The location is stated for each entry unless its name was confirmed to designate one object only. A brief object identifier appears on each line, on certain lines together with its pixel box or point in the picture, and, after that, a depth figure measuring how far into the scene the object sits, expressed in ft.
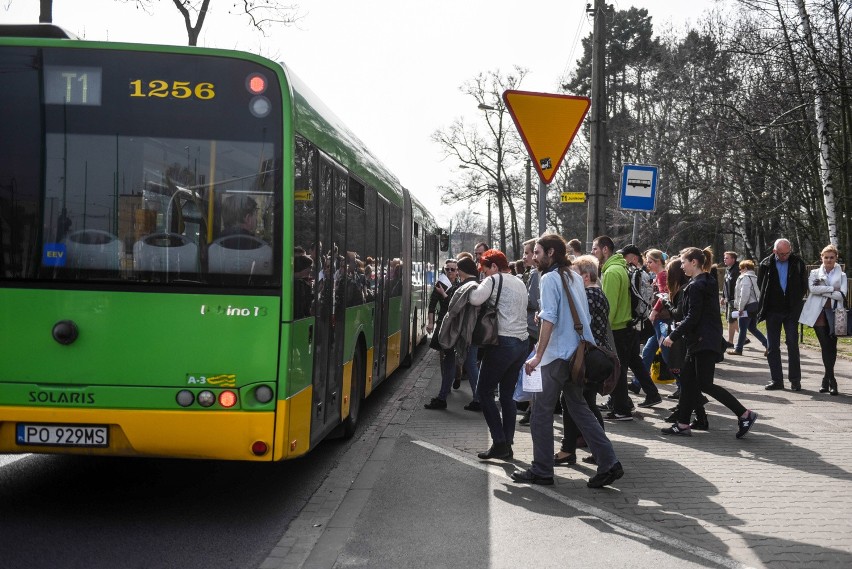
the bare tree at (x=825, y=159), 78.95
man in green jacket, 33.24
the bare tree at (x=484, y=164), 196.13
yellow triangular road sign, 31.40
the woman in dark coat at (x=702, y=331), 29.22
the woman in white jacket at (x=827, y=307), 40.22
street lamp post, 196.03
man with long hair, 22.80
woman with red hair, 26.32
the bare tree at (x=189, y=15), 77.00
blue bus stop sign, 42.73
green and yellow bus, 19.02
